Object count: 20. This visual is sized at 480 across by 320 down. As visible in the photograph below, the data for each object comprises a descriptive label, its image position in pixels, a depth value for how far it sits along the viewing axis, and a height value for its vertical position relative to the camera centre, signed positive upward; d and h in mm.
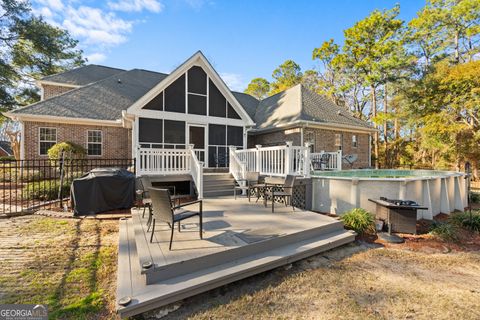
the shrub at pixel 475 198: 9812 -1597
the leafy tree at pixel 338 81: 22769 +9381
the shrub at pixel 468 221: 6133 -1668
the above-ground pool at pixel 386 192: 6340 -887
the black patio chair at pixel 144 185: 5114 -651
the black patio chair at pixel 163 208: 3547 -703
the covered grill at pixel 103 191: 6414 -744
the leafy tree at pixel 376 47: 19125 +10592
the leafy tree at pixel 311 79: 28031 +10917
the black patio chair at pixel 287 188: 6092 -691
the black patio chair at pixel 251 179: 7789 -495
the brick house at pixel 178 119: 10586 +2543
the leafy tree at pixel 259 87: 33994 +11965
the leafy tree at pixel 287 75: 30281 +12519
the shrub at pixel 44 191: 7742 -830
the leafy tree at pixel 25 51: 16875 +9837
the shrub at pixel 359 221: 5520 -1468
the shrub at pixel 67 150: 11000 +868
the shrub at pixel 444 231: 5344 -1709
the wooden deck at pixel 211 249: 2830 -1399
